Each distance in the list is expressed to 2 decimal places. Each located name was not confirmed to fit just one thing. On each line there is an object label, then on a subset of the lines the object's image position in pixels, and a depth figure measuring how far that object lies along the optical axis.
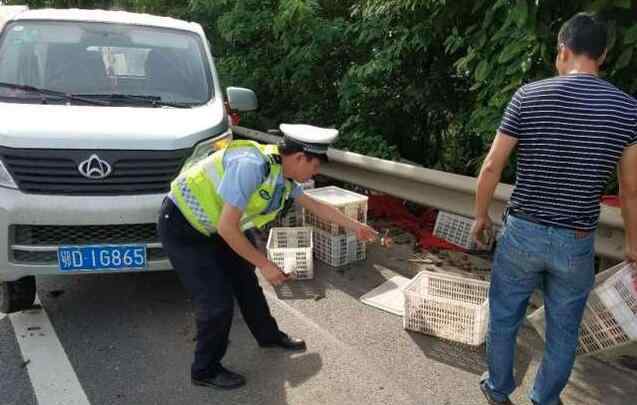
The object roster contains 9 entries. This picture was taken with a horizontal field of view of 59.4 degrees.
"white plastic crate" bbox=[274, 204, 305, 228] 5.27
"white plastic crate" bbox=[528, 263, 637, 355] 2.83
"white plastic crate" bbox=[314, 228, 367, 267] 4.68
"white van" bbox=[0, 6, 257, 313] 3.32
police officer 2.59
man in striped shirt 2.30
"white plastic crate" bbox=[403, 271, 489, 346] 3.46
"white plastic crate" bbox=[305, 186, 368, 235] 4.70
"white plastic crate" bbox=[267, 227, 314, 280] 4.42
